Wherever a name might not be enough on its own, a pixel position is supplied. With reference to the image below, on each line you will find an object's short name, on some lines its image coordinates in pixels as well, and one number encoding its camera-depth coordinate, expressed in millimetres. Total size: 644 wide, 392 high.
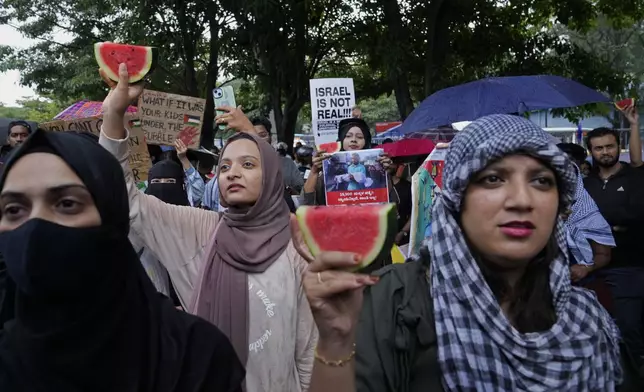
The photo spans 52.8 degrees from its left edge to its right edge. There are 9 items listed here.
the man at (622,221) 4648
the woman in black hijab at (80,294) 1627
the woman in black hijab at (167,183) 4938
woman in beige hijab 2830
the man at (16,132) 7301
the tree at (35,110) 45697
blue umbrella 6703
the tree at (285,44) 13422
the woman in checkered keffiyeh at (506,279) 1822
